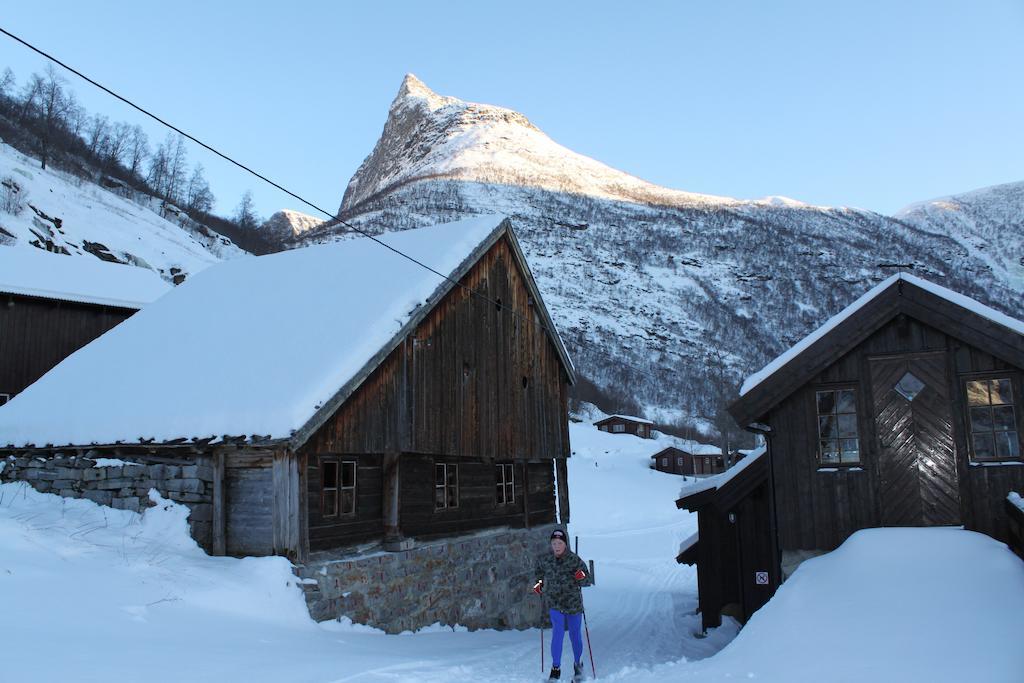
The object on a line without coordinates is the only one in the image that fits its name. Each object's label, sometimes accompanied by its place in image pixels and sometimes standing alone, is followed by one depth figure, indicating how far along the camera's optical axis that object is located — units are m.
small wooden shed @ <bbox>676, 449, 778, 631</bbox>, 16.03
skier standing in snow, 9.96
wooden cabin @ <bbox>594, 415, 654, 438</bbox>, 77.56
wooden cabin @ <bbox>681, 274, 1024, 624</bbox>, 11.66
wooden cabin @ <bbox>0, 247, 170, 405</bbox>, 24.05
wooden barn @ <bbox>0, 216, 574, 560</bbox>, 13.01
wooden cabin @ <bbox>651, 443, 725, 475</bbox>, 64.12
